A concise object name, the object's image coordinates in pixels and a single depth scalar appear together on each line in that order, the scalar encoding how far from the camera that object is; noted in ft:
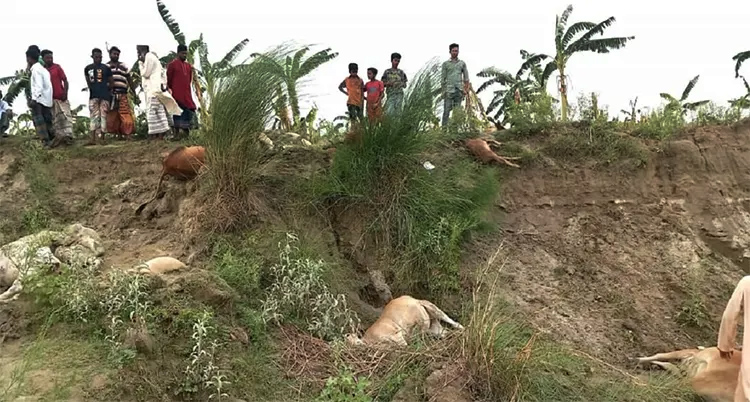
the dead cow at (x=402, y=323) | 16.98
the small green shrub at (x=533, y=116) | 29.25
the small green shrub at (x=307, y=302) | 17.38
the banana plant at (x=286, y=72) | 21.18
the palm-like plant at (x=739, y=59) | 44.62
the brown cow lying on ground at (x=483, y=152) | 26.91
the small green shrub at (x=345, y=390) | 13.92
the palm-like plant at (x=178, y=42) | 30.25
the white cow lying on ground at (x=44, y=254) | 16.84
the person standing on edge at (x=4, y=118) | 30.86
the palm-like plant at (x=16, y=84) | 34.94
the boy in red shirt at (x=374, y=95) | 22.74
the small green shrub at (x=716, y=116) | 31.48
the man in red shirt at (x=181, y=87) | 27.94
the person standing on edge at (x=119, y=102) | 28.66
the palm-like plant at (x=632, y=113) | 32.43
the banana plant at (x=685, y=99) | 32.50
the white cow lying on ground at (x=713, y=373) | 16.80
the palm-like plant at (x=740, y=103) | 32.22
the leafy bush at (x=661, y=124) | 29.76
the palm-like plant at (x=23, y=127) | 30.48
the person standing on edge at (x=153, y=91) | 27.99
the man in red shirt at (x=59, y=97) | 28.58
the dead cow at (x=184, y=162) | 22.04
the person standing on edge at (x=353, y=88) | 29.09
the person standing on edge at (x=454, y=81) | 29.48
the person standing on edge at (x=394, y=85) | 22.88
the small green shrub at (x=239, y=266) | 18.10
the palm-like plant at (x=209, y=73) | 21.22
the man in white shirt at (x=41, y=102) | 27.63
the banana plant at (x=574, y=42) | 34.27
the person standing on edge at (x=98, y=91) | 28.32
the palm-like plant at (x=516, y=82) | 40.26
